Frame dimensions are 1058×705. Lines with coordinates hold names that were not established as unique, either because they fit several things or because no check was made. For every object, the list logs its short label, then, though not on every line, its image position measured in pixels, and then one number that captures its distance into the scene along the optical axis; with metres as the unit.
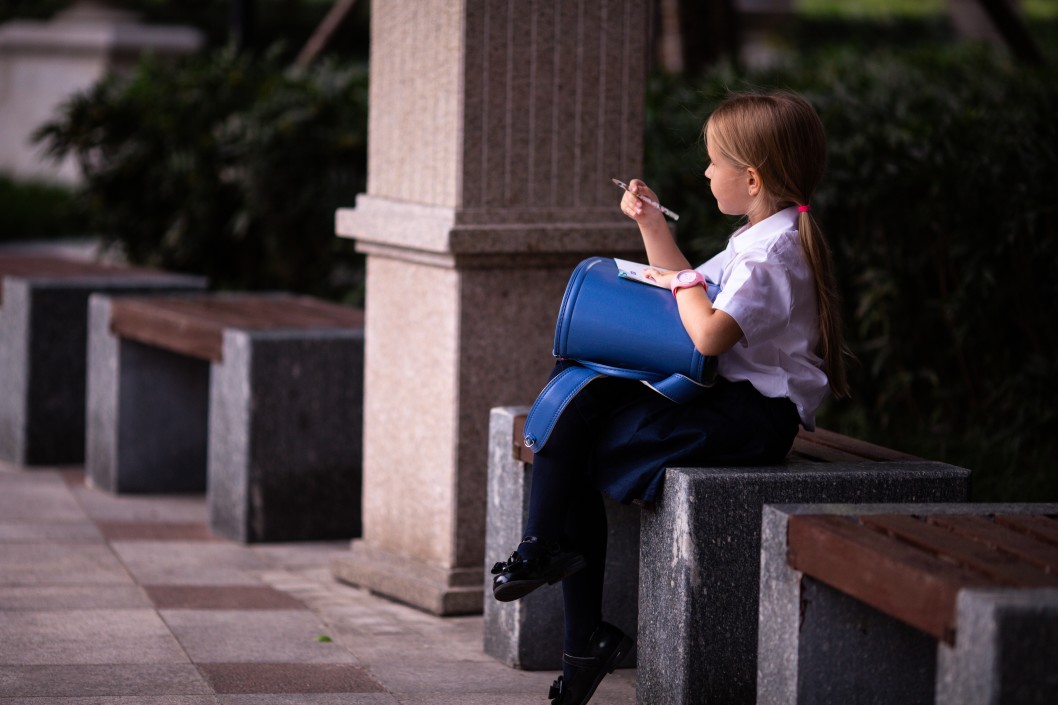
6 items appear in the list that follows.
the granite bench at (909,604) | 4.91
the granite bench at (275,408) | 11.06
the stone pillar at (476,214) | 9.05
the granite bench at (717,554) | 6.72
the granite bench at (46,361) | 13.90
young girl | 6.91
